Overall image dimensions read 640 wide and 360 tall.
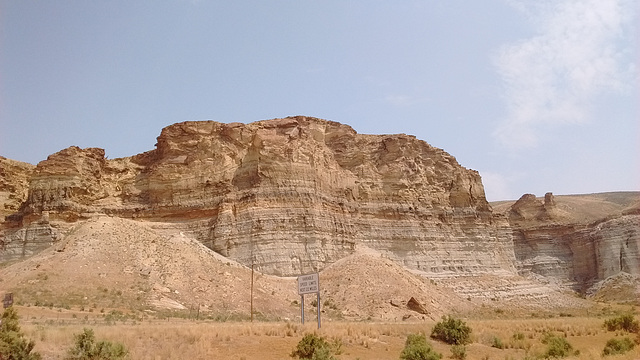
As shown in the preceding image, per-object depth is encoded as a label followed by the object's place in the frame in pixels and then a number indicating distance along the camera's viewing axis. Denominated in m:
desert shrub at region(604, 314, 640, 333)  27.87
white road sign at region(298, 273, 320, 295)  22.79
